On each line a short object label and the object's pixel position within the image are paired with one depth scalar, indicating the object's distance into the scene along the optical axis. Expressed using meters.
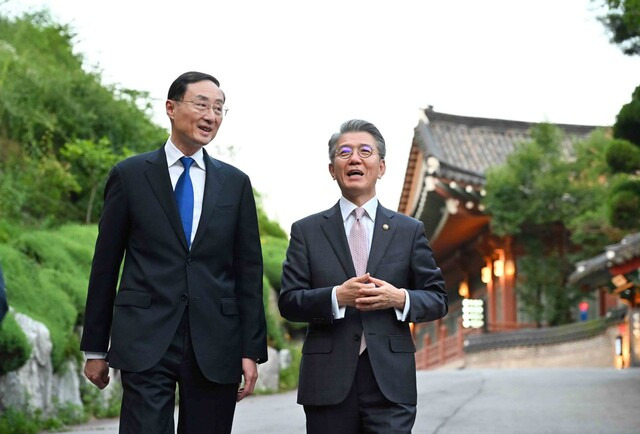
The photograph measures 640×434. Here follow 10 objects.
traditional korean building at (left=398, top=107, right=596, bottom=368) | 31.30
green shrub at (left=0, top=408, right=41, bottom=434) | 9.87
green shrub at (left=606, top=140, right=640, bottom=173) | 14.37
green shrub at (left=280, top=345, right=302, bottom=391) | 17.30
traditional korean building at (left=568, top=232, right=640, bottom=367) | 21.70
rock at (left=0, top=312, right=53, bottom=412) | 10.30
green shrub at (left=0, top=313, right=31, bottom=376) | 9.36
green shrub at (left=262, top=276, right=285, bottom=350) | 16.55
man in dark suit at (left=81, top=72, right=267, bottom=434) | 4.70
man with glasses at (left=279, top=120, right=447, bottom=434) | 4.89
